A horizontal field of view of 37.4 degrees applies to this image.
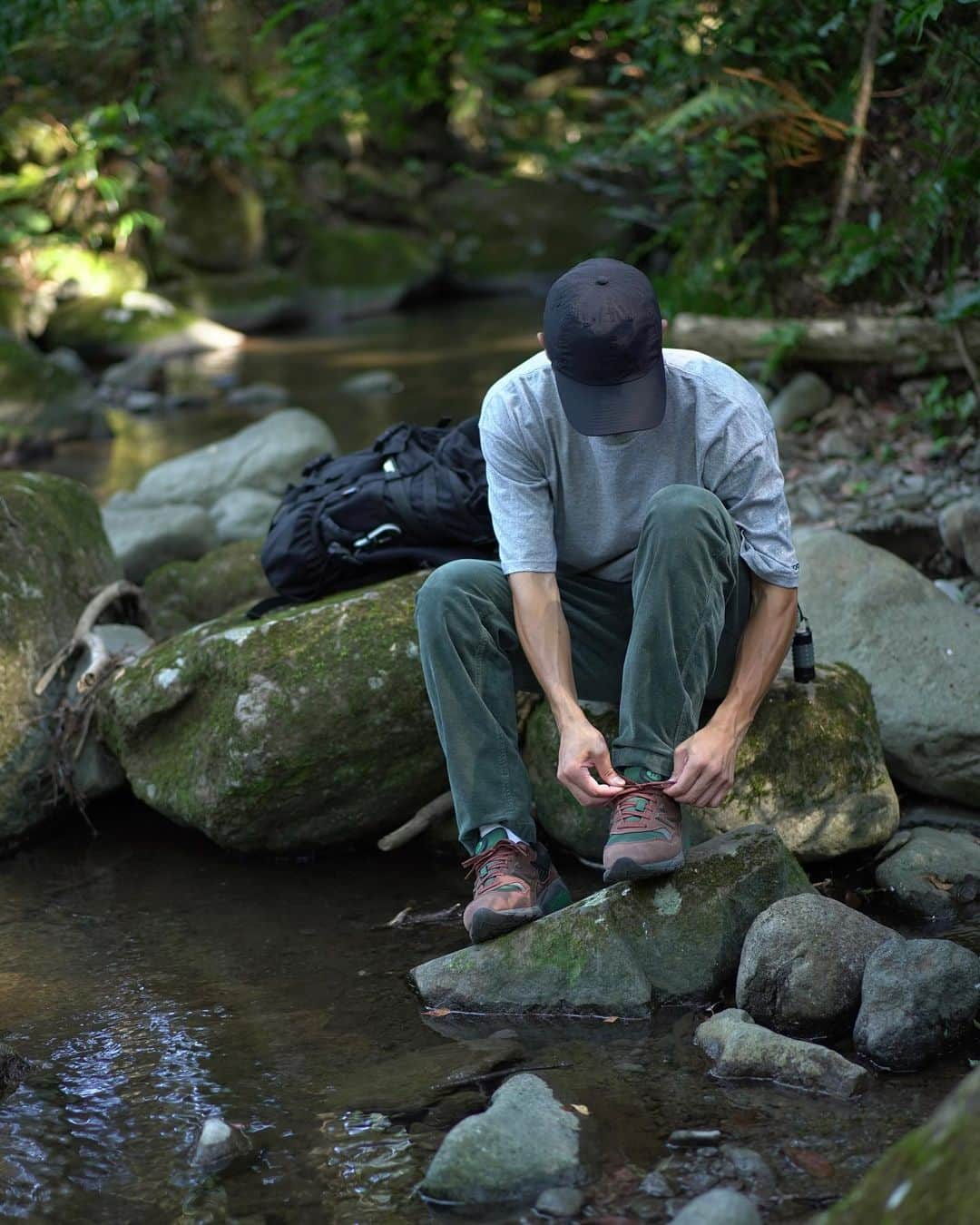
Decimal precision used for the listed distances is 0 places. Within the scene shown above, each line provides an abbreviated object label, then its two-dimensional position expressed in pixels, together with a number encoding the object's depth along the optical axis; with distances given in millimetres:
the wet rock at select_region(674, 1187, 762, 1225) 2033
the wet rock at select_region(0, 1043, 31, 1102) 2740
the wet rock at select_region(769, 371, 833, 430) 6590
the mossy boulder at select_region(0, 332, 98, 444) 10289
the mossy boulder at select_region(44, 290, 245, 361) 13688
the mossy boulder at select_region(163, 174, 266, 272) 15867
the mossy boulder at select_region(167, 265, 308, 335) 15523
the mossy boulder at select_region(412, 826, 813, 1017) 2895
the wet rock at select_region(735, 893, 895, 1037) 2721
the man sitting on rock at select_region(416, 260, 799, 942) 2854
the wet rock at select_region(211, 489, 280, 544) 6246
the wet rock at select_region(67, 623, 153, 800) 4180
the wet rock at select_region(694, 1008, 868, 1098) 2514
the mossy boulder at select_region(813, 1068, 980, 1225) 1628
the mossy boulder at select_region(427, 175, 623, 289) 17625
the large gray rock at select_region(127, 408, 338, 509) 6918
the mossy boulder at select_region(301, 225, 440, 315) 16359
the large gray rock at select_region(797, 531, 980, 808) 3664
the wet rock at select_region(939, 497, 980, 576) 4656
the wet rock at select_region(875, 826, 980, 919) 3260
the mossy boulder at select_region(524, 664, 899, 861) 3410
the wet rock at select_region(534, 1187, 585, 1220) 2221
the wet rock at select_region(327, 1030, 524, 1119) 2607
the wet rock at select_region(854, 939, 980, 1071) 2582
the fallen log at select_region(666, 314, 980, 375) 5924
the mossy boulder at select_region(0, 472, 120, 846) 4117
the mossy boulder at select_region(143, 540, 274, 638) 5168
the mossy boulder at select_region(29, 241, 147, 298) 13953
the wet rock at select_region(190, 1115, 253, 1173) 2449
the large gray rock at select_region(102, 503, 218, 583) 5910
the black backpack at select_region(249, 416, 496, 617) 3713
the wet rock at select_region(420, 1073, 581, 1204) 2285
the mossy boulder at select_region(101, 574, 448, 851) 3705
